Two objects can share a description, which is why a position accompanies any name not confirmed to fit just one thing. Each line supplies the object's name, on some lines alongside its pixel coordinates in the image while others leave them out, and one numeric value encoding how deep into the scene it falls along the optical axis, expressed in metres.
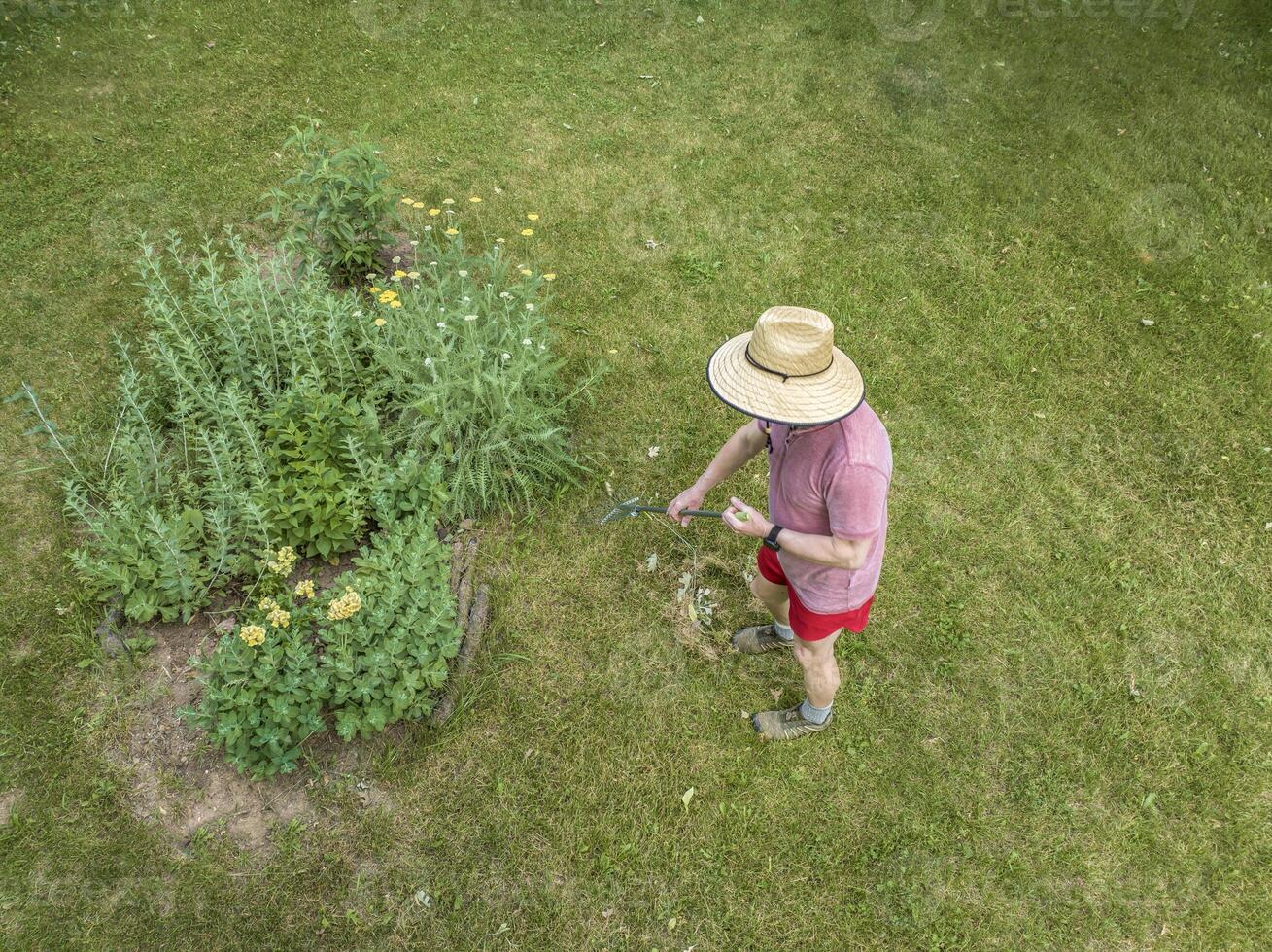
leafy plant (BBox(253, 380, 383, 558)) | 3.92
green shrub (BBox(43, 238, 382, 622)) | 3.74
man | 2.68
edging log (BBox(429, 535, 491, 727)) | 3.67
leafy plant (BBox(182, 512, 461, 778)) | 3.26
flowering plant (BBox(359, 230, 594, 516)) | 4.23
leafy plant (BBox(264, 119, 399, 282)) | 5.08
